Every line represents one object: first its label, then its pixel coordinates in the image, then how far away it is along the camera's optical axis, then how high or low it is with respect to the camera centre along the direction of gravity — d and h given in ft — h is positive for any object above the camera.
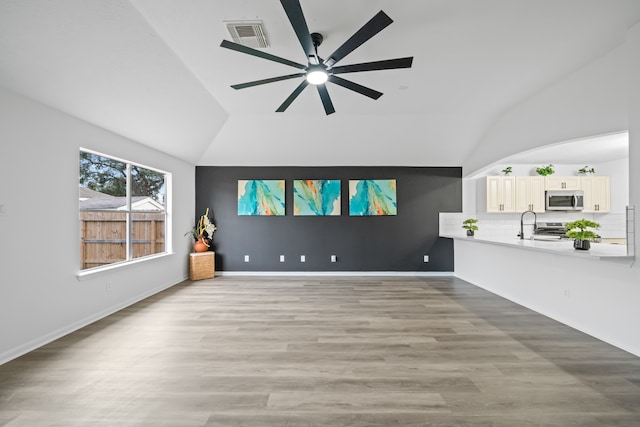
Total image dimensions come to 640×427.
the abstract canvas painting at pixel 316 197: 20.01 +1.37
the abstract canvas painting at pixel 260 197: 20.02 +1.40
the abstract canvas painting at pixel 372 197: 19.90 +1.31
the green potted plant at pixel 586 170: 18.35 +2.83
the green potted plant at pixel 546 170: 17.83 +2.77
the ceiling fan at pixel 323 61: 5.98 +4.16
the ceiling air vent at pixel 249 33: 8.17 +5.59
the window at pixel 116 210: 11.48 +0.38
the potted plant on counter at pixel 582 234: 9.60 -0.71
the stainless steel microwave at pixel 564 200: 17.61 +0.86
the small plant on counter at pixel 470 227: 17.24 -0.76
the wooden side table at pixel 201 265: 18.33 -3.16
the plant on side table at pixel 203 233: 19.20 -1.08
